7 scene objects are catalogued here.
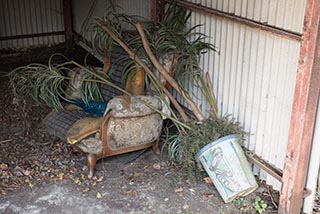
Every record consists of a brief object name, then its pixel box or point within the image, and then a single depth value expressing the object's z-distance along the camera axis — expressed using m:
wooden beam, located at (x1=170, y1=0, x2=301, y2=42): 3.33
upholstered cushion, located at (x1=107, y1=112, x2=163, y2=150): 4.08
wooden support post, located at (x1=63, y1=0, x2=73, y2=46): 7.38
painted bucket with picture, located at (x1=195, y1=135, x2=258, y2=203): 3.75
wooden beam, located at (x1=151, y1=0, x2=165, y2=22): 4.98
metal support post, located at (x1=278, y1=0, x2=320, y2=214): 3.01
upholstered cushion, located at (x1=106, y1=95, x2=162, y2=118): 4.02
